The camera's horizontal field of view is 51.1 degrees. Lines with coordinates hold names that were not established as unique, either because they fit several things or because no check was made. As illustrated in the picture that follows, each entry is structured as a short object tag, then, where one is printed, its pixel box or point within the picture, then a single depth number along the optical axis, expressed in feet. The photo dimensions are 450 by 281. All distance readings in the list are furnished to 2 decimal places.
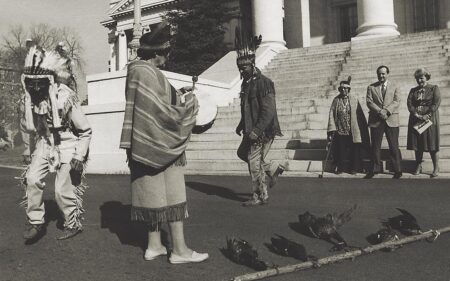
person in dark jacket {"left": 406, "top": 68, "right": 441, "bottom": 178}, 27.89
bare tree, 166.30
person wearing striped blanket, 12.56
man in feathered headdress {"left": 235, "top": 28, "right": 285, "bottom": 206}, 20.94
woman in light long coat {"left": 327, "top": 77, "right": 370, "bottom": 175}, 30.55
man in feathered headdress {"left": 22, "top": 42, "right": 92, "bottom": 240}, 15.83
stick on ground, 11.59
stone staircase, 34.40
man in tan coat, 28.78
